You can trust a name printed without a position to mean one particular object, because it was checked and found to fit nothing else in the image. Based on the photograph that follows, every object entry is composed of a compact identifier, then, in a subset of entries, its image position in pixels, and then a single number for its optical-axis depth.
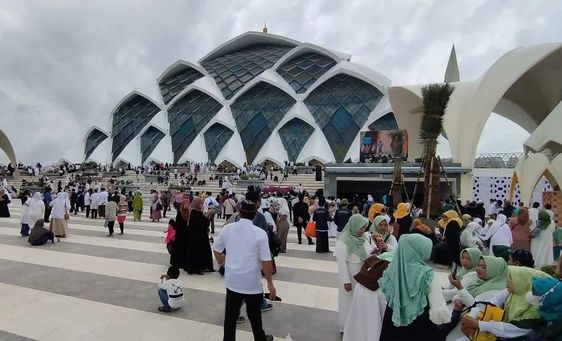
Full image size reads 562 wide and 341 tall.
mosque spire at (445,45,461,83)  30.84
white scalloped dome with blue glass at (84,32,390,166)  37.16
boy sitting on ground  4.16
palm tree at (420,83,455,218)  11.34
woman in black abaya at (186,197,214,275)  5.80
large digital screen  24.03
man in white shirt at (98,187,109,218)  12.52
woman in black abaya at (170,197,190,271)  5.80
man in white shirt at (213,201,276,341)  2.99
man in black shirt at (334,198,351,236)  7.99
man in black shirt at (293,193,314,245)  9.19
